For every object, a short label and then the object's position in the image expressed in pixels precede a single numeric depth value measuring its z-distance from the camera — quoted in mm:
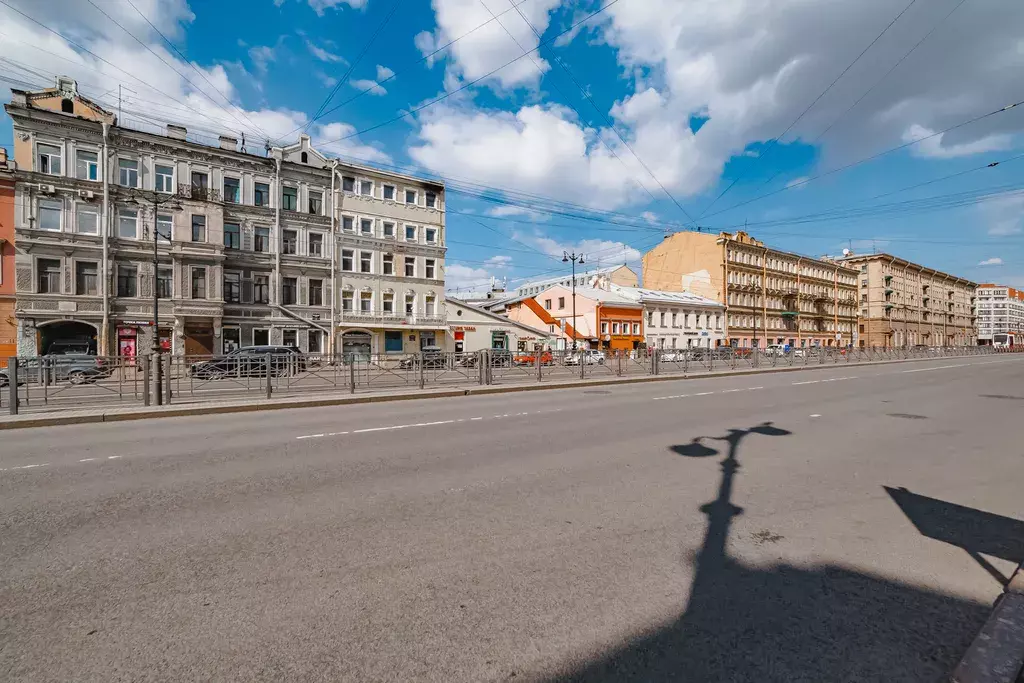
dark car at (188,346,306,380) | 13414
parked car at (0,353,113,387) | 11312
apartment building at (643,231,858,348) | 56906
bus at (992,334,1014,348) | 72250
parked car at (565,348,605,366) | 21203
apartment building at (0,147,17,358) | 25853
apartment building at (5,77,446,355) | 26594
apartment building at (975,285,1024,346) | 159500
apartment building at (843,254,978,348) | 75625
